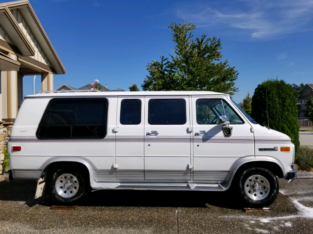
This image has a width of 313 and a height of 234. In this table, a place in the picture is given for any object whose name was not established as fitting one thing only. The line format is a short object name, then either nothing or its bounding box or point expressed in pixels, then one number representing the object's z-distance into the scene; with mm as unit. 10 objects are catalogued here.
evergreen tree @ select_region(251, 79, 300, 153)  7984
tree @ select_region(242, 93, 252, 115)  36378
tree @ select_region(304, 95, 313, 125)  34388
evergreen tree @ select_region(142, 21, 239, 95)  10703
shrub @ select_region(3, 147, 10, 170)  8223
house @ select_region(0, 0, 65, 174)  8703
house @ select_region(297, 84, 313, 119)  56031
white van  5094
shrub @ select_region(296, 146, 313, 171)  8195
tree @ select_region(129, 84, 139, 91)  44162
